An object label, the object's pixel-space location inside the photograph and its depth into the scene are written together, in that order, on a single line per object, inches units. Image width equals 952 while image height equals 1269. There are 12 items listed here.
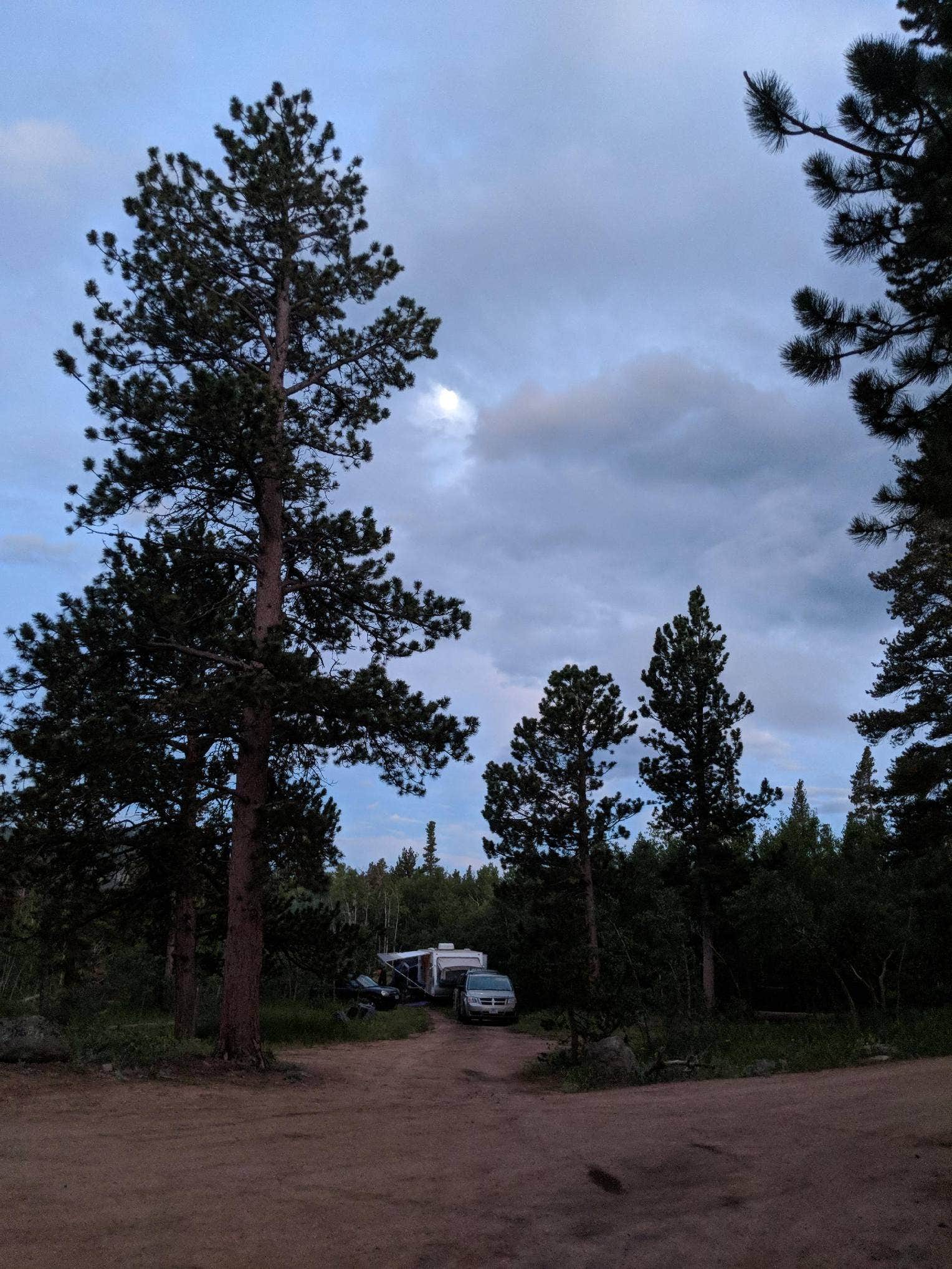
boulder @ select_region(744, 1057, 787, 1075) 556.4
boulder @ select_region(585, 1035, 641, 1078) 542.9
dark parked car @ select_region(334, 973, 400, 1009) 1344.7
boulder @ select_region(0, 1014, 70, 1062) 435.8
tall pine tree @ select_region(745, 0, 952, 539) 255.3
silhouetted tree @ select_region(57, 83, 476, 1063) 502.9
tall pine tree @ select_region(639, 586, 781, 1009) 1005.8
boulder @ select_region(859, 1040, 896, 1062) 581.3
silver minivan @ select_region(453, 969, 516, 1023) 1189.1
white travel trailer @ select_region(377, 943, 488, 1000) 1530.5
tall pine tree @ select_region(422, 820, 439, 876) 4640.8
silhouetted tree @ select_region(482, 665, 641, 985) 792.9
